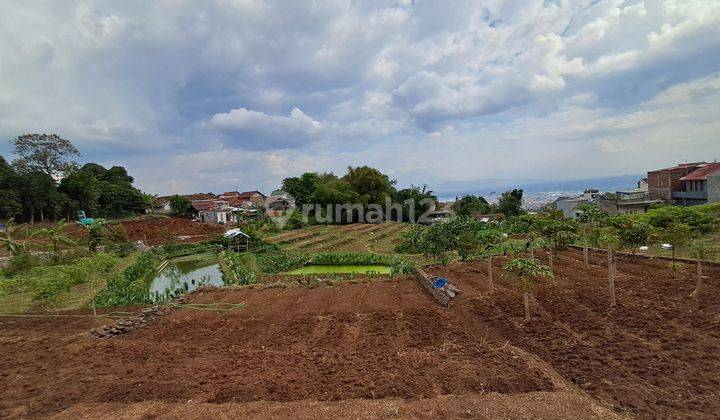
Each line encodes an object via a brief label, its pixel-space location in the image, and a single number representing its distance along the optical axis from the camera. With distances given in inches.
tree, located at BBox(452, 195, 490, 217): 1890.3
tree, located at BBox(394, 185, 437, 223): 2107.5
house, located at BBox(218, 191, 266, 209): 2812.3
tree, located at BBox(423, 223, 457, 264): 584.1
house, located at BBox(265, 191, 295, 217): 2181.3
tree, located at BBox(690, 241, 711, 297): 378.2
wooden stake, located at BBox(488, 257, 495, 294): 437.4
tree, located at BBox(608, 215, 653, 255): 515.2
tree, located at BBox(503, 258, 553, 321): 331.3
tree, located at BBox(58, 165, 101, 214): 1598.2
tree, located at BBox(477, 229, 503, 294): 511.5
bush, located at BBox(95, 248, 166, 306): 505.9
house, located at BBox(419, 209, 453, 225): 2064.3
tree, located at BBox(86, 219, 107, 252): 869.5
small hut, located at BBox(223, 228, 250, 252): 1063.0
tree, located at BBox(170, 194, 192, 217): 2110.0
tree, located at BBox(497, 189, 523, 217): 1946.1
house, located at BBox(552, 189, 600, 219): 1739.7
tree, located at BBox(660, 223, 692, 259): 463.9
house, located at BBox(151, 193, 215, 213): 2434.5
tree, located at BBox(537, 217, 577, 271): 579.5
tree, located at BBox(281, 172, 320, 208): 2164.5
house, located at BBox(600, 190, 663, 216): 1327.5
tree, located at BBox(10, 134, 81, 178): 1721.2
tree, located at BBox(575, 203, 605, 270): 513.7
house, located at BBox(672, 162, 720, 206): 1129.0
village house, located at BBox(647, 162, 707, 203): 1355.8
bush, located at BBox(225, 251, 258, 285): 620.5
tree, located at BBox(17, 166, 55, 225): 1399.6
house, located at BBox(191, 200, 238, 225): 2003.0
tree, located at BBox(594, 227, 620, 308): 357.7
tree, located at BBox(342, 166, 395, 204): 2071.9
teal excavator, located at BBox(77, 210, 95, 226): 1320.1
